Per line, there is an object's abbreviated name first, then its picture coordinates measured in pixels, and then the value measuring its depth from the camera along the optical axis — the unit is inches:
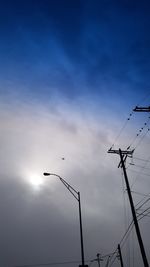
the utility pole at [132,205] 769.6
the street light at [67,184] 918.2
